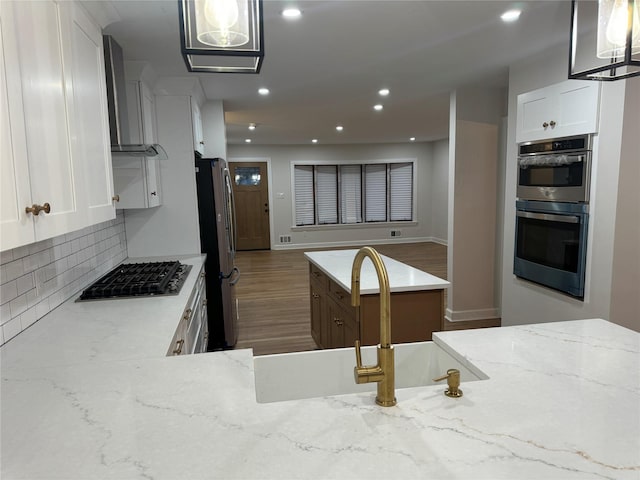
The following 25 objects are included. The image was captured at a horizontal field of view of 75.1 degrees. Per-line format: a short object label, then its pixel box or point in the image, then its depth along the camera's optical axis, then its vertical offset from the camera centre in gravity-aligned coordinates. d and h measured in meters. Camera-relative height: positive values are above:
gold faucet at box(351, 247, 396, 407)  0.93 -0.39
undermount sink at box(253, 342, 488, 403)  1.39 -0.61
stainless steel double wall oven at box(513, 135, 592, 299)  2.71 -0.17
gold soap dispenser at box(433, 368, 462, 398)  1.00 -0.47
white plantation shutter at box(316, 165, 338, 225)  9.70 -0.03
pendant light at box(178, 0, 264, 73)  1.04 +0.42
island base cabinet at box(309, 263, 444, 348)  2.45 -0.77
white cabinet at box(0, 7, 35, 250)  1.07 +0.12
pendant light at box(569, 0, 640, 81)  1.13 +0.43
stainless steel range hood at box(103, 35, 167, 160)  2.31 +0.53
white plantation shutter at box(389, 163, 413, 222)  9.95 -0.03
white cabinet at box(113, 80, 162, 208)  2.83 +0.20
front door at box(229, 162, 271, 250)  9.40 -0.24
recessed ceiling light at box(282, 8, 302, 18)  2.19 +0.96
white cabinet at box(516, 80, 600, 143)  2.62 +0.53
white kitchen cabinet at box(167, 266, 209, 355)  1.86 -0.74
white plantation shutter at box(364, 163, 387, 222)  9.88 -0.03
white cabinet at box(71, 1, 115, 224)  1.68 +0.34
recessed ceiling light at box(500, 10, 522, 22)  2.30 +0.97
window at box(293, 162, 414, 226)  9.66 -0.04
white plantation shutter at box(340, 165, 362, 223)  9.80 -0.06
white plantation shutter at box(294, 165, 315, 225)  9.57 -0.06
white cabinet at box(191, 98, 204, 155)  3.55 +0.59
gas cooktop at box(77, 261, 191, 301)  2.20 -0.50
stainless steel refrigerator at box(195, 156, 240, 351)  3.62 -0.46
